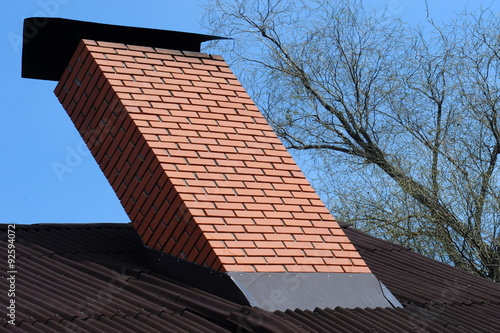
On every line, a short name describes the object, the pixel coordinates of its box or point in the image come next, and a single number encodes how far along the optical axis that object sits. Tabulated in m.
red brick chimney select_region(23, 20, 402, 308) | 9.77
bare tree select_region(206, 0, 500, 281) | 24.11
